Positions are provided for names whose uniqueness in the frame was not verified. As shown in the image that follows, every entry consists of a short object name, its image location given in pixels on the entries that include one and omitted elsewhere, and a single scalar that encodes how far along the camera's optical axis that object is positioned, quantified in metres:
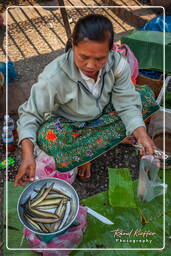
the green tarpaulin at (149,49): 2.88
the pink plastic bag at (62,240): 1.75
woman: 1.77
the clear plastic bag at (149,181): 2.02
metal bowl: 1.63
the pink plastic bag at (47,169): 2.19
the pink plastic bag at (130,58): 2.46
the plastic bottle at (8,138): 2.41
